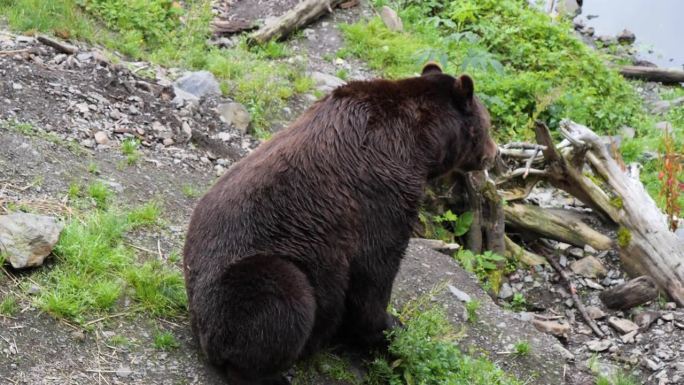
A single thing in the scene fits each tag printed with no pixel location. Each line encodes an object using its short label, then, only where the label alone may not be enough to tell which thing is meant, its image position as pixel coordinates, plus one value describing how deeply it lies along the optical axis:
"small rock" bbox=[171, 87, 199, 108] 17.45
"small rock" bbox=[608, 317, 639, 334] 15.87
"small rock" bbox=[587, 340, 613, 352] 15.52
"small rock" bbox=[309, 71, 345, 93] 21.64
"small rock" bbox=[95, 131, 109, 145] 15.08
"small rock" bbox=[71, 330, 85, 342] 10.41
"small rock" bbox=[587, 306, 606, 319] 16.56
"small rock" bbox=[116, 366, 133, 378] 10.21
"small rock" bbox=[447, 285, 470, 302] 14.56
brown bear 9.95
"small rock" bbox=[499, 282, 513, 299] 17.17
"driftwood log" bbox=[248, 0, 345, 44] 23.31
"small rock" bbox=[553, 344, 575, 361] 14.24
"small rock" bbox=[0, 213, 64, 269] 10.80
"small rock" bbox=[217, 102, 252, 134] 18.25
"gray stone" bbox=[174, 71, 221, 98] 18.75
